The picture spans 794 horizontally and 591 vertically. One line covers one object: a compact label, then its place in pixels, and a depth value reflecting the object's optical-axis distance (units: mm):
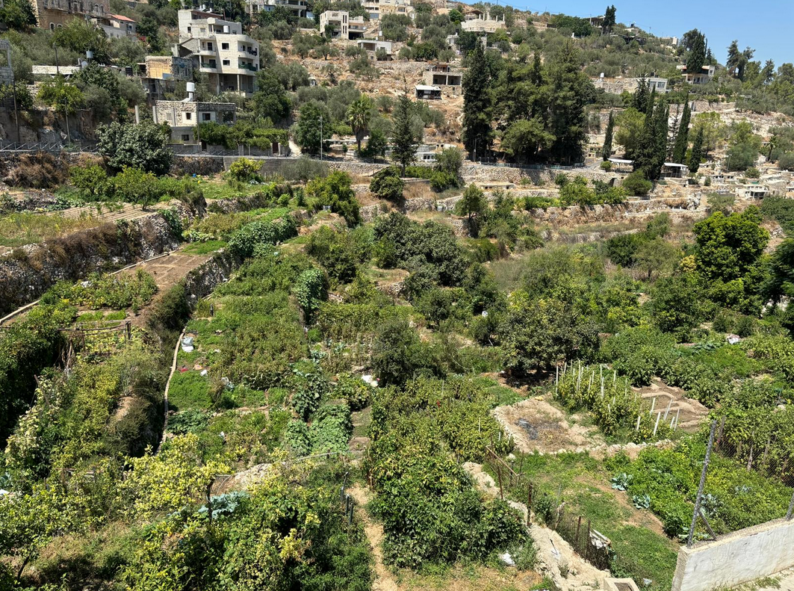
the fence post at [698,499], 8558
